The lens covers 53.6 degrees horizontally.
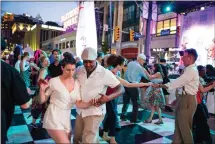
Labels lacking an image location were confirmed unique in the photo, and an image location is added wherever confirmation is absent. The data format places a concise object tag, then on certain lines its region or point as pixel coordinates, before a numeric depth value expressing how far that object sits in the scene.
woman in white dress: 2.18
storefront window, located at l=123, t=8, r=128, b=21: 30.86
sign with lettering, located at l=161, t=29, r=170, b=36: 20.20
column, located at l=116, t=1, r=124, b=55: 31.08
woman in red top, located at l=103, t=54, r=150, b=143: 3.74
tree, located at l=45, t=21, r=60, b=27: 58.38
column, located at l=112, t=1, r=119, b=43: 31.83
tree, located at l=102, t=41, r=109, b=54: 26.28
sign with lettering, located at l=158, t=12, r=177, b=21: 20.50
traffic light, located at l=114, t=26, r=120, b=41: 19.17
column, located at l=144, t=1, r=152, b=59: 14.19
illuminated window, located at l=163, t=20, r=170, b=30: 21.27
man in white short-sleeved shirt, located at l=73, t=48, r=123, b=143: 2.51
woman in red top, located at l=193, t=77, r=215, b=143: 3.76
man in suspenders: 3.25
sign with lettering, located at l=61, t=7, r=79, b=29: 32.50
